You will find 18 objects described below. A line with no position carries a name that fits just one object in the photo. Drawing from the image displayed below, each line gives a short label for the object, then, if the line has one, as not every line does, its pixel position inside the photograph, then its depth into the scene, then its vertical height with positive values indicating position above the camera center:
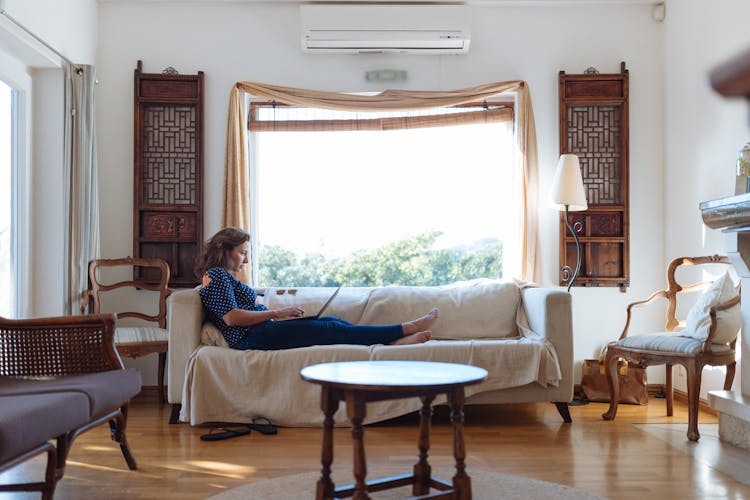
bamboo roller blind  5.31 +0.76
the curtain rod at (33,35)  3.78 +1.04
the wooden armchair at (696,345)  3.75 -0.57
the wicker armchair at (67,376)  2.38 -0.52
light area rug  2.67 -0.93
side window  4.32 +0.13
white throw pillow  3.80 -0.41
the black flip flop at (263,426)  3.81 -0.99
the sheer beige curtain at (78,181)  4.58 +0.30
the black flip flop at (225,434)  3.66 -0.99
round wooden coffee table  2.31 -0.51
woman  4.05 -0.49
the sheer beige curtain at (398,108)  5.09 +0.68
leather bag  4.73 -0.94
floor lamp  4.76 +0.28
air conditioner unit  5.02 +1.35
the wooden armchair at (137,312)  4.41 -0.47
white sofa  3.94 -0.71
